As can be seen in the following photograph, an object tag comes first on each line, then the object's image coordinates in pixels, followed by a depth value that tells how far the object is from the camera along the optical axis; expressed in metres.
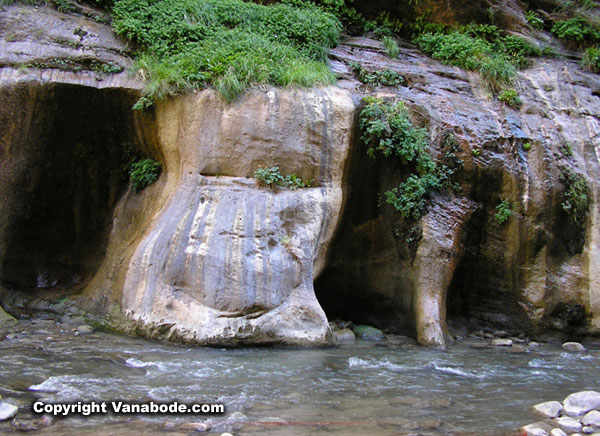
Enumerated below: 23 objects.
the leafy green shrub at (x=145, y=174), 8.30
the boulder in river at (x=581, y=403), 4.28
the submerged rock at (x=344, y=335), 7.72
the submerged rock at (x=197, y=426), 3.65
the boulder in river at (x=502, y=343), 7.91
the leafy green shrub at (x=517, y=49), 11.34
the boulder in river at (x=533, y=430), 3.79
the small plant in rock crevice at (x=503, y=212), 8.39
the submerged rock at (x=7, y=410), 3.56
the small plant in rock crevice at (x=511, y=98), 9.61
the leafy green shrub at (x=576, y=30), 12.02
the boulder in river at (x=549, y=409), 4.27
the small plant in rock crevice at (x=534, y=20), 12.34
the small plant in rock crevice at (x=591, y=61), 11.22
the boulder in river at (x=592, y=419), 3.95
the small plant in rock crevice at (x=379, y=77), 9.41
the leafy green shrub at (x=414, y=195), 8.14
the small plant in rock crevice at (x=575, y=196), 8.49
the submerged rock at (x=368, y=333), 8.13
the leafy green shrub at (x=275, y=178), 7.46
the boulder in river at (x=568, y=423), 3.91
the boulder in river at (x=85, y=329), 6.91
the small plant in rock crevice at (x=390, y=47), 10.74
